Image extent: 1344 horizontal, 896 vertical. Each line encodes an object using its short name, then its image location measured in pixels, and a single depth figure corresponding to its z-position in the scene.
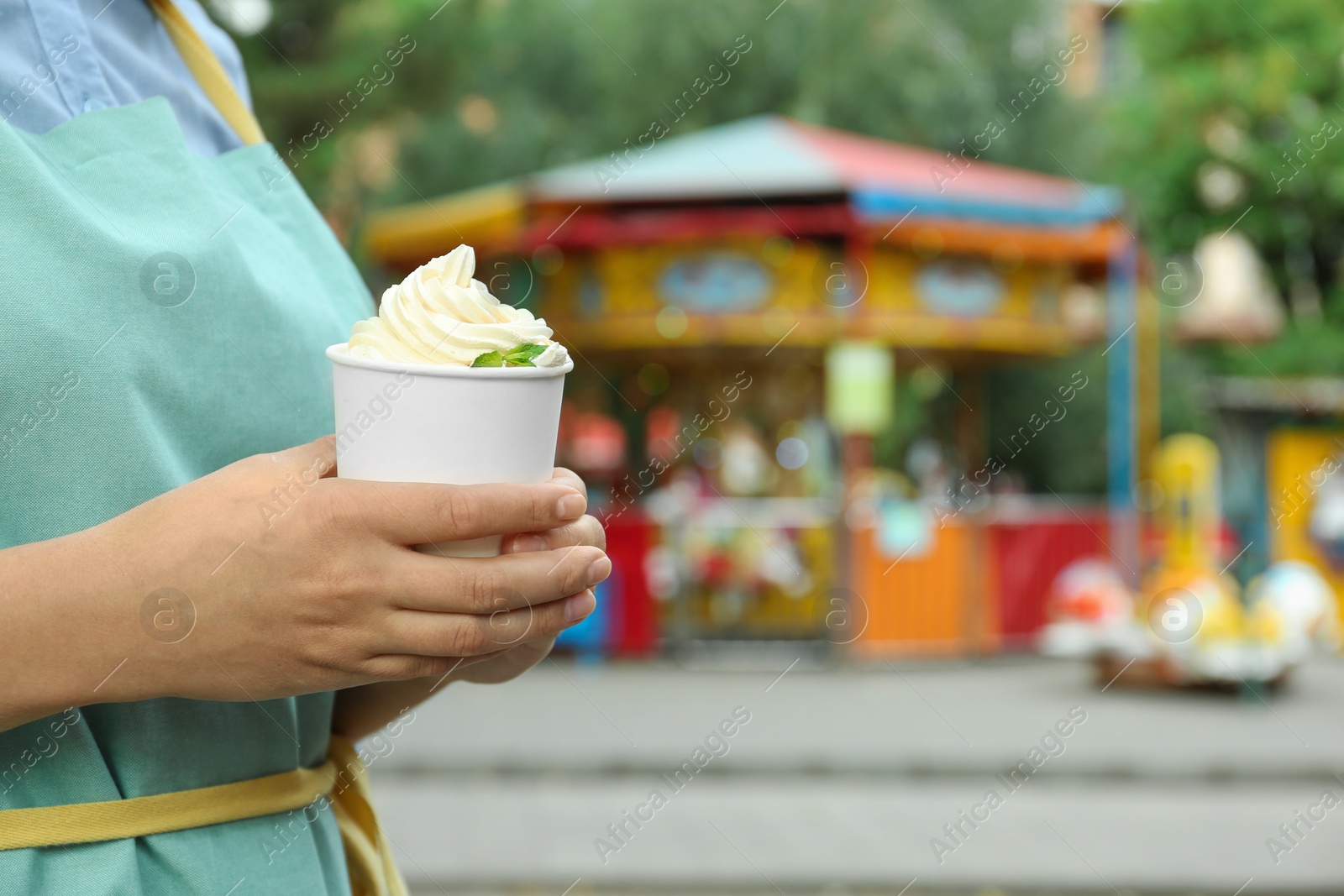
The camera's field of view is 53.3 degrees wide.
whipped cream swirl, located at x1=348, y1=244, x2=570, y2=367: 1.16
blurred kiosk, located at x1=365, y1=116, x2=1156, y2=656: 12.30
